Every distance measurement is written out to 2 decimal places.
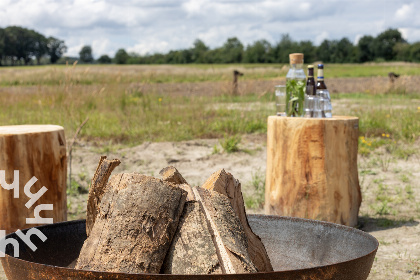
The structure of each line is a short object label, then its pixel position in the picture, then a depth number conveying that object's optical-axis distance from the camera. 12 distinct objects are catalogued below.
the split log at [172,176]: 2.16
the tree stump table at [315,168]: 3.80
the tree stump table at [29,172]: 3.45
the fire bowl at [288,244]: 1.97
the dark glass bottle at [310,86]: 4.05
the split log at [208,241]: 1.70
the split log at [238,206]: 2.12
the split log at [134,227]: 1.73
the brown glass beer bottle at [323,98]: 4.01
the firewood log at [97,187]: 2.09
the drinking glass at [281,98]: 4.48
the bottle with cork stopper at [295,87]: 4.12
